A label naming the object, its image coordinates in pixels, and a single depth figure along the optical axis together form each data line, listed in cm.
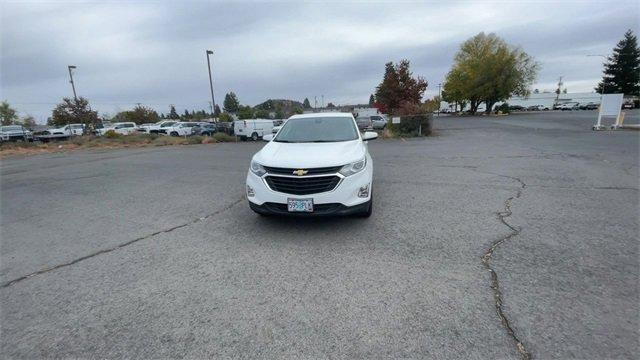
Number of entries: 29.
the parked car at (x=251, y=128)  2739
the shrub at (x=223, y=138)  2598
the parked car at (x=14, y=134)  3168
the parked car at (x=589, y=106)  5906
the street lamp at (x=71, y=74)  3173
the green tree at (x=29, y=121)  6632
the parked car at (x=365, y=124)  2883
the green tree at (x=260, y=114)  6922
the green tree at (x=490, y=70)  5000
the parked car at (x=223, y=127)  3311
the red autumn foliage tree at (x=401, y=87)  5056
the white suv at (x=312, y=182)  402
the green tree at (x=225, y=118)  6715
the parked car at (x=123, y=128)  3664
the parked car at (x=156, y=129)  3443
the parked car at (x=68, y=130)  3372
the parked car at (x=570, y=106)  6162
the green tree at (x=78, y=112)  3928
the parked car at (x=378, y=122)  3164
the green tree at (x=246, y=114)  6862
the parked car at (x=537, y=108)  7031
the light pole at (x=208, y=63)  2781
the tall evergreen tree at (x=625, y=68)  5769
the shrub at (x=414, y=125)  2128
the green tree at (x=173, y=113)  10802
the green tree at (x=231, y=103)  10106
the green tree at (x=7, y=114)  6128
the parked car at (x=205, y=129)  3400
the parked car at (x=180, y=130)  3366
